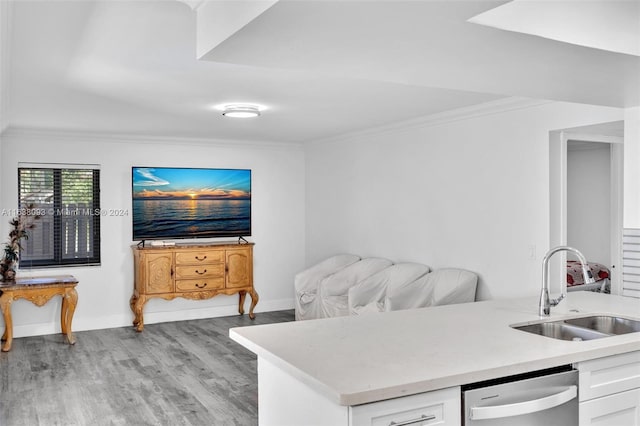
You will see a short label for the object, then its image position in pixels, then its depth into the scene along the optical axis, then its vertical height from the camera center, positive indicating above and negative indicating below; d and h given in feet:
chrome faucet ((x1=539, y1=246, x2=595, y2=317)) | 9.41 -1.55
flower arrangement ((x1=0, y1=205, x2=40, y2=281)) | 19.66 -1.16
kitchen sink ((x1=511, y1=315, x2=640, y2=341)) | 9.20 -2.03
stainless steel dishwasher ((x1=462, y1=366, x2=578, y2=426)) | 6.60 -2.35
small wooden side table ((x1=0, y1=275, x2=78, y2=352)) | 18.95 -2.82
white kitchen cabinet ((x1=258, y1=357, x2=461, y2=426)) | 5.96 -2.24
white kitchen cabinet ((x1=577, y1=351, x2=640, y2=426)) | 7.64 -2.57
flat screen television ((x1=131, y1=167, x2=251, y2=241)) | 23.21 +0.26
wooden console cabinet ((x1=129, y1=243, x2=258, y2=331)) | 22.12 -2.55
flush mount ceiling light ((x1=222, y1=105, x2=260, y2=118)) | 16.49 +2.88
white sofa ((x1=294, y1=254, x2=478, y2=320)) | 16.61 -2.61
